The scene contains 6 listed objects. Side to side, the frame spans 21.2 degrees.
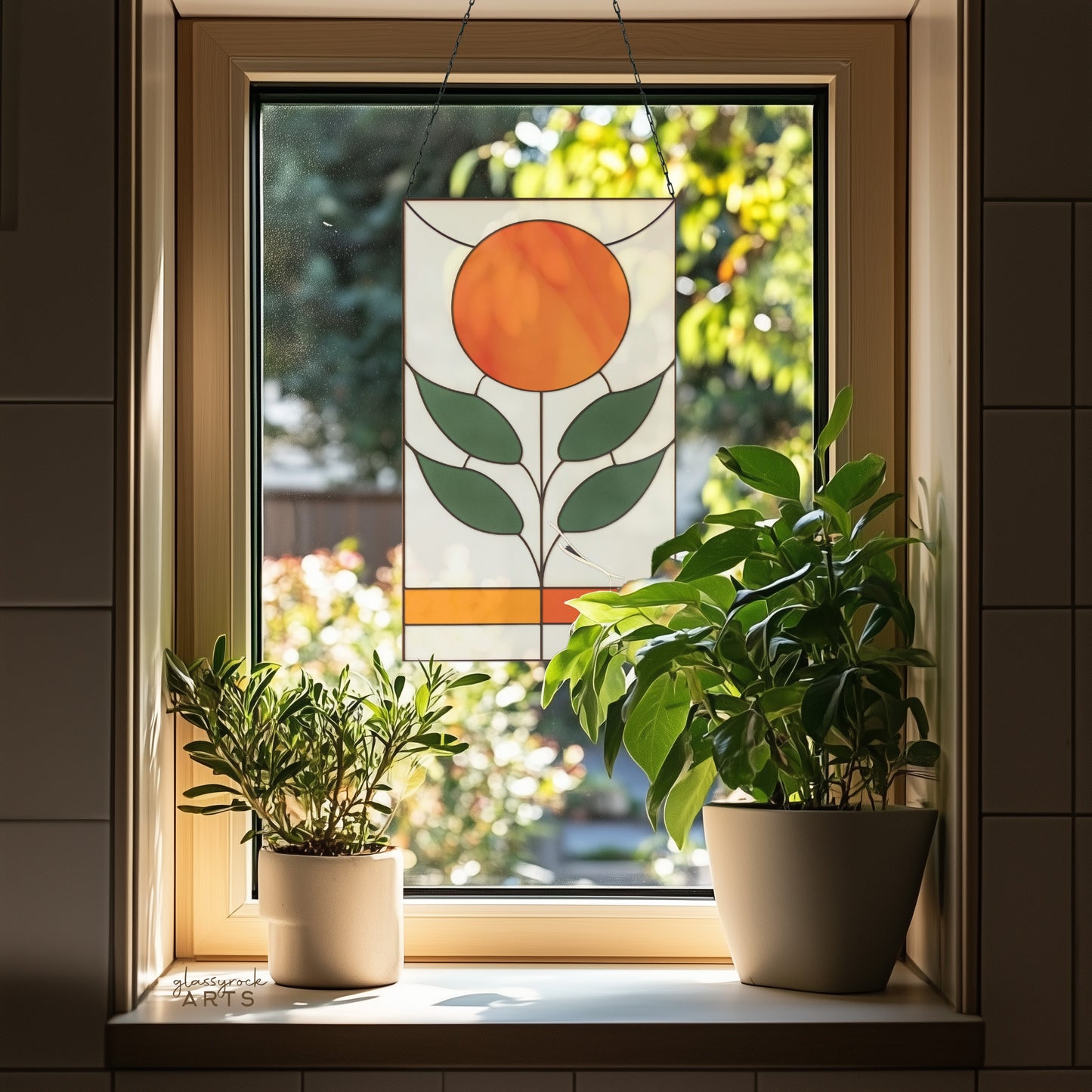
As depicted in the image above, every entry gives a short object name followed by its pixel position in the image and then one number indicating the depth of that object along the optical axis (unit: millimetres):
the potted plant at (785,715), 2483
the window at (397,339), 2662
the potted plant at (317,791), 2538
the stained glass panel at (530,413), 2681
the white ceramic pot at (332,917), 2533
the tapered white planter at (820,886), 2488
